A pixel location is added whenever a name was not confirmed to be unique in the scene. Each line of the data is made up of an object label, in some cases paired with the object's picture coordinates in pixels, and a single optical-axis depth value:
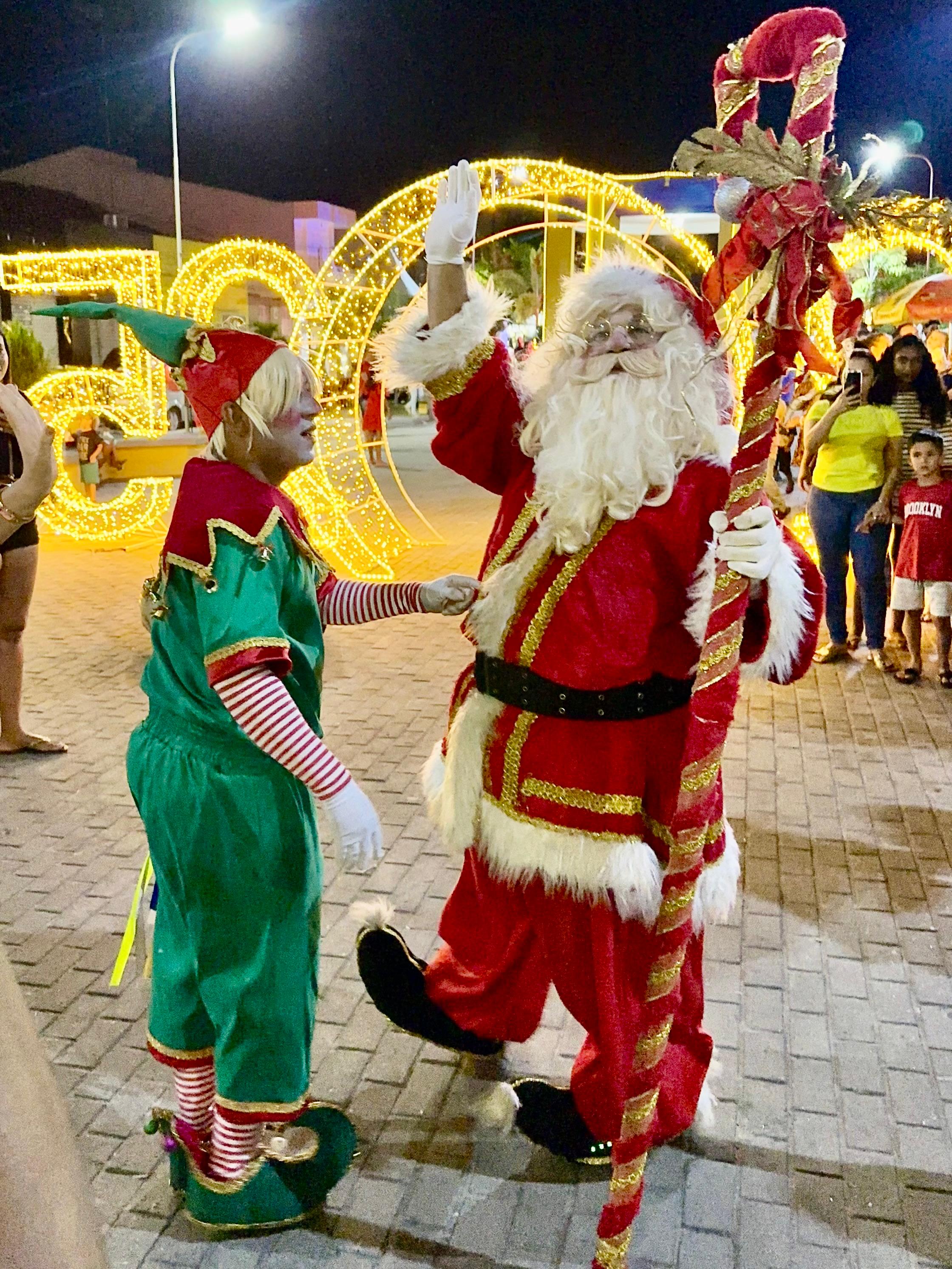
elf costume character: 1.97
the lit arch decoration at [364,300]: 7.59
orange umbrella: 7.67
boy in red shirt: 6.30
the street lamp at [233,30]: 13.93
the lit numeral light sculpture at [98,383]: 9.76
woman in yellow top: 6.61
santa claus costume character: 2.26
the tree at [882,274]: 12.73
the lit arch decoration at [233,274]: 9.09
